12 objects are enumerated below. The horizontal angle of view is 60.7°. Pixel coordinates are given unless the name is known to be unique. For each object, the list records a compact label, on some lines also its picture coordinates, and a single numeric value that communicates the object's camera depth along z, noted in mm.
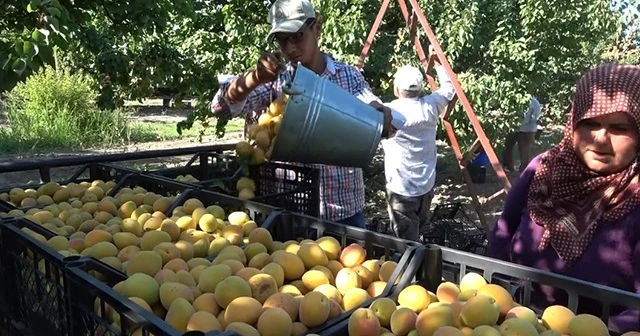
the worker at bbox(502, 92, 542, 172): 6839
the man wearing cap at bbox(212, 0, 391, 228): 2000
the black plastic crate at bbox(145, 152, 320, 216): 2148
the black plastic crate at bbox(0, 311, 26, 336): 1454
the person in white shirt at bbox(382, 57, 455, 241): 4016
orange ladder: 4047
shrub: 11098
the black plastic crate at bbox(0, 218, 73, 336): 1241
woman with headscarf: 1389
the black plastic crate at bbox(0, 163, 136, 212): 2469
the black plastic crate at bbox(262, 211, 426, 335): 1229
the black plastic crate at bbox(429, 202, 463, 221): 5117
